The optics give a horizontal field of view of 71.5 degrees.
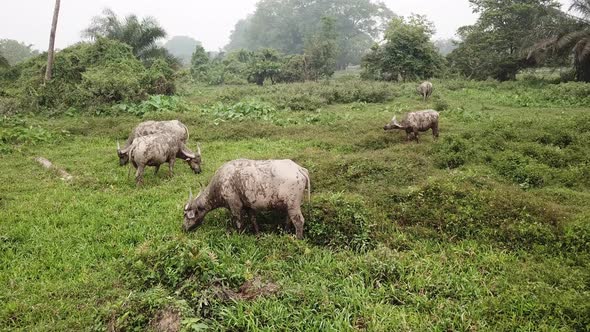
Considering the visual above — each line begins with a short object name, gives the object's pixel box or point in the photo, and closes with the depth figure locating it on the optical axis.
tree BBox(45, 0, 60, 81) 23.46
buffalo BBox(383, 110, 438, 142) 14.34
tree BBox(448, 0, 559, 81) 29.93
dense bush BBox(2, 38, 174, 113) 21.34
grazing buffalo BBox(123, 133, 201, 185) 10.97
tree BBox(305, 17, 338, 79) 39.41
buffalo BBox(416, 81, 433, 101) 23.34
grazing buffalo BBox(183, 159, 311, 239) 7.51
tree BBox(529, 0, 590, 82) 23.31
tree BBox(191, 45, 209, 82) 45.69
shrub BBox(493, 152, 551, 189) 10.13
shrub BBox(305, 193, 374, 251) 7.54
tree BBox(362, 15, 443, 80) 33.72
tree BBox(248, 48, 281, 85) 38.47
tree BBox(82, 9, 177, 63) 31.45
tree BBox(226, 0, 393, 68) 79.38
